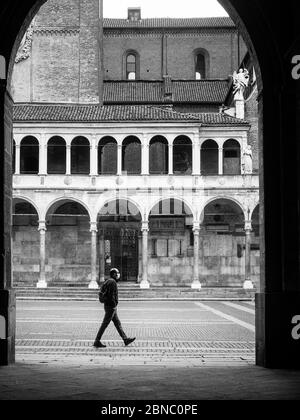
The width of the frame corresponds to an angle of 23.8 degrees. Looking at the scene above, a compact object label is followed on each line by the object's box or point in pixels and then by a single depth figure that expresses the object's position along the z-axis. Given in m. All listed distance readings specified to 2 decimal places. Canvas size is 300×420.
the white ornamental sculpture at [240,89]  40.84
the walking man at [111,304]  13.48
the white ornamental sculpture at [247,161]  37.62
